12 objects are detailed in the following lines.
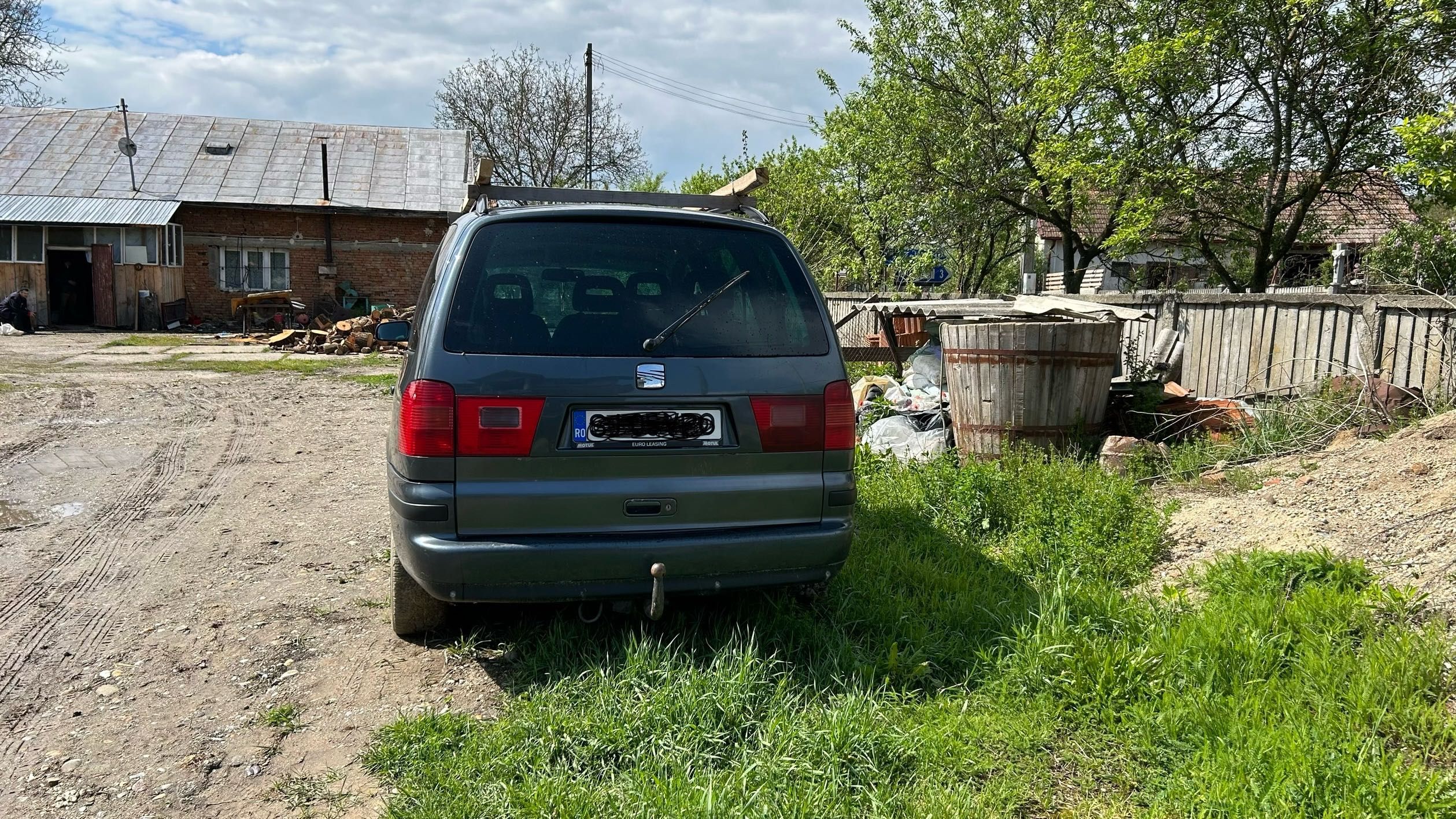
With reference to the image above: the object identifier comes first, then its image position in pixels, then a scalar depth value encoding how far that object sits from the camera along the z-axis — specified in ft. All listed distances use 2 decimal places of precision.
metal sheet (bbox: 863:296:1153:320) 24.27
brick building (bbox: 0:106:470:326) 83.51
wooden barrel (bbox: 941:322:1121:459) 20.74
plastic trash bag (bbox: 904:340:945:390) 26.48
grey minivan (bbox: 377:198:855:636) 10.22
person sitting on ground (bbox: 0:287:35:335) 76.18
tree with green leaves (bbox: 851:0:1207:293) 38.83
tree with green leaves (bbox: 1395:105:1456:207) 25.55
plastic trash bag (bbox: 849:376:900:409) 28.04
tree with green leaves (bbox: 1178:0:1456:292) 34.50
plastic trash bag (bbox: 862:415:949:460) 23.18
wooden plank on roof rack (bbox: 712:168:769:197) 15.37
